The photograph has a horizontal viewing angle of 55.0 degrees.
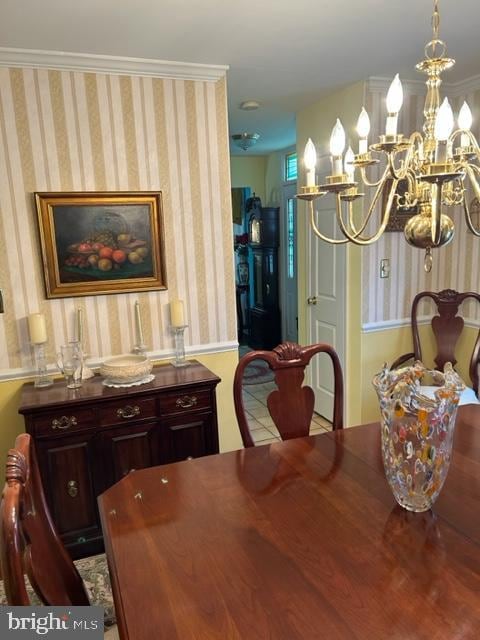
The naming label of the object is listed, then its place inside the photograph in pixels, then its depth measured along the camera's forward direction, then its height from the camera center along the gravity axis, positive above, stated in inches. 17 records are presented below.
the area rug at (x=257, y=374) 204.8 -64.4
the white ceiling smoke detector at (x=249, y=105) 139.1 +38.9
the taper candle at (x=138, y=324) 108.6 -19.9
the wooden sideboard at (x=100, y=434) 89.2 -39.2
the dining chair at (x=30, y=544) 33.2 -24.4
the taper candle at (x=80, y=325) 103.4 -18.7
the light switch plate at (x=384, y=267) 131.6 -11.3
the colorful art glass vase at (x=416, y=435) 46.7 -21.4
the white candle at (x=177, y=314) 109.1 -18.1
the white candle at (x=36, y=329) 97.0 -17.8
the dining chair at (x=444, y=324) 133.9 -28.8
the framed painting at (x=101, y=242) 99.7 -0.5
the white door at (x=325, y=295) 140.5 -20.7
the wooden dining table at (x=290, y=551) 36.4 -30.3
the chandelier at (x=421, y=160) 50.4 +8.2
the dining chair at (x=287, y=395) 73.5 -25.9
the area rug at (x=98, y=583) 78.1 -63.0
